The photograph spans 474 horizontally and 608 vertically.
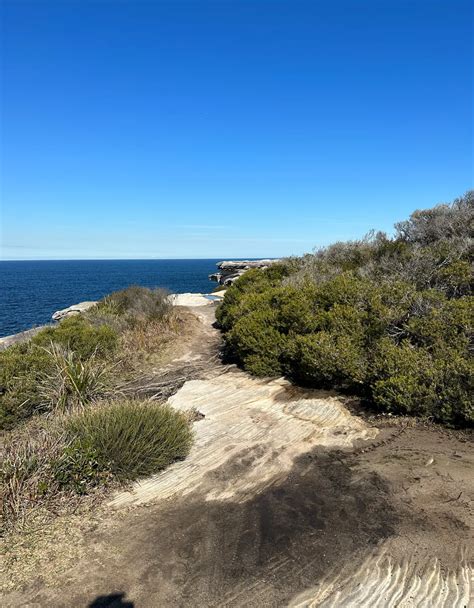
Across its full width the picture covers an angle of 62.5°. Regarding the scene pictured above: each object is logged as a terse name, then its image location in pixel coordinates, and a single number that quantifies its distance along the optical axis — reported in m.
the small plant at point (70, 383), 7.21
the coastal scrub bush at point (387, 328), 6.20
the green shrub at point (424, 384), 5.82
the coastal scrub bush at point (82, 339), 9.64
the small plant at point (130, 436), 4.81
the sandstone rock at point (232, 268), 33.06
